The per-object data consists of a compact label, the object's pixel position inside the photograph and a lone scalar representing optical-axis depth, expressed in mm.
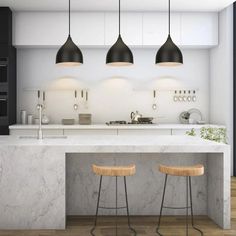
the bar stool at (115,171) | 3080
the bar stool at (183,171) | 3090
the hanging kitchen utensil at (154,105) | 6492
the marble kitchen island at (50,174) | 3389
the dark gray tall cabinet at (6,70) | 5664
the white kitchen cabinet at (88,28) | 5914
